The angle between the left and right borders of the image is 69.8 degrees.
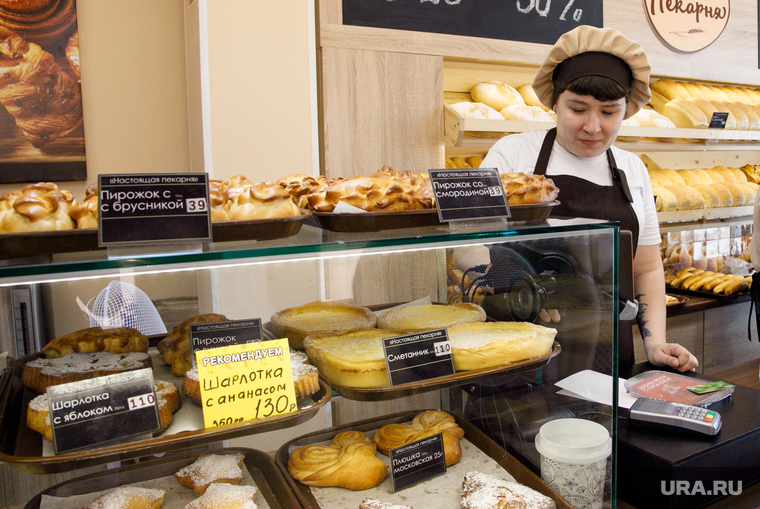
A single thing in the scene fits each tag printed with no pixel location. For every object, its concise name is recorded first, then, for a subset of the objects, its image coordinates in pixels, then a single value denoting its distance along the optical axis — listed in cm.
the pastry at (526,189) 112
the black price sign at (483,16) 244
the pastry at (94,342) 103
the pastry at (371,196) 101
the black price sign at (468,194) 98
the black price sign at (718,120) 337
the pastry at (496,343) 104
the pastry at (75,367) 94
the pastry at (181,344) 103
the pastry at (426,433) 114
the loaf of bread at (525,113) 273
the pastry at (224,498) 95
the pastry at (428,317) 118
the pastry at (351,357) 100
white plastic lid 105
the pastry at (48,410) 85
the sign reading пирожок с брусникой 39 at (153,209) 77
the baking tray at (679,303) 306
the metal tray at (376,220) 97
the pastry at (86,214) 81
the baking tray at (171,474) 102
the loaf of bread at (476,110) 264
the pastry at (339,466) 106
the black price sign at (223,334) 100
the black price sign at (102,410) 79
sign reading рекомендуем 87
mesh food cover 94
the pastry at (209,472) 102
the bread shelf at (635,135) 258
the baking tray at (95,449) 78
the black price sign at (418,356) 98
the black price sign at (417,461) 104
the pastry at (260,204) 91
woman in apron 178
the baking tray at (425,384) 97
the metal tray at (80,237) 75
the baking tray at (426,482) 103
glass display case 80
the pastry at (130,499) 94
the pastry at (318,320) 114
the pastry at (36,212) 78
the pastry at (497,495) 97
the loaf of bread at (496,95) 285
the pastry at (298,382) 95
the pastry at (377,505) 98
